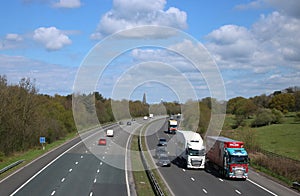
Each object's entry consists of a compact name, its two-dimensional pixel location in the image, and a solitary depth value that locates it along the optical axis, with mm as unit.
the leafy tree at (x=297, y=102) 154425
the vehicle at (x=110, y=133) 86375
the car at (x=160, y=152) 46925
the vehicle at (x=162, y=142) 60359
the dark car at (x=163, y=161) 44094
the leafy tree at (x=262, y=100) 173775
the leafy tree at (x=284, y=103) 153375
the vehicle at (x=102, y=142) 68125
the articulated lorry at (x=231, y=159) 36531
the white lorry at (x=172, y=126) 95000
